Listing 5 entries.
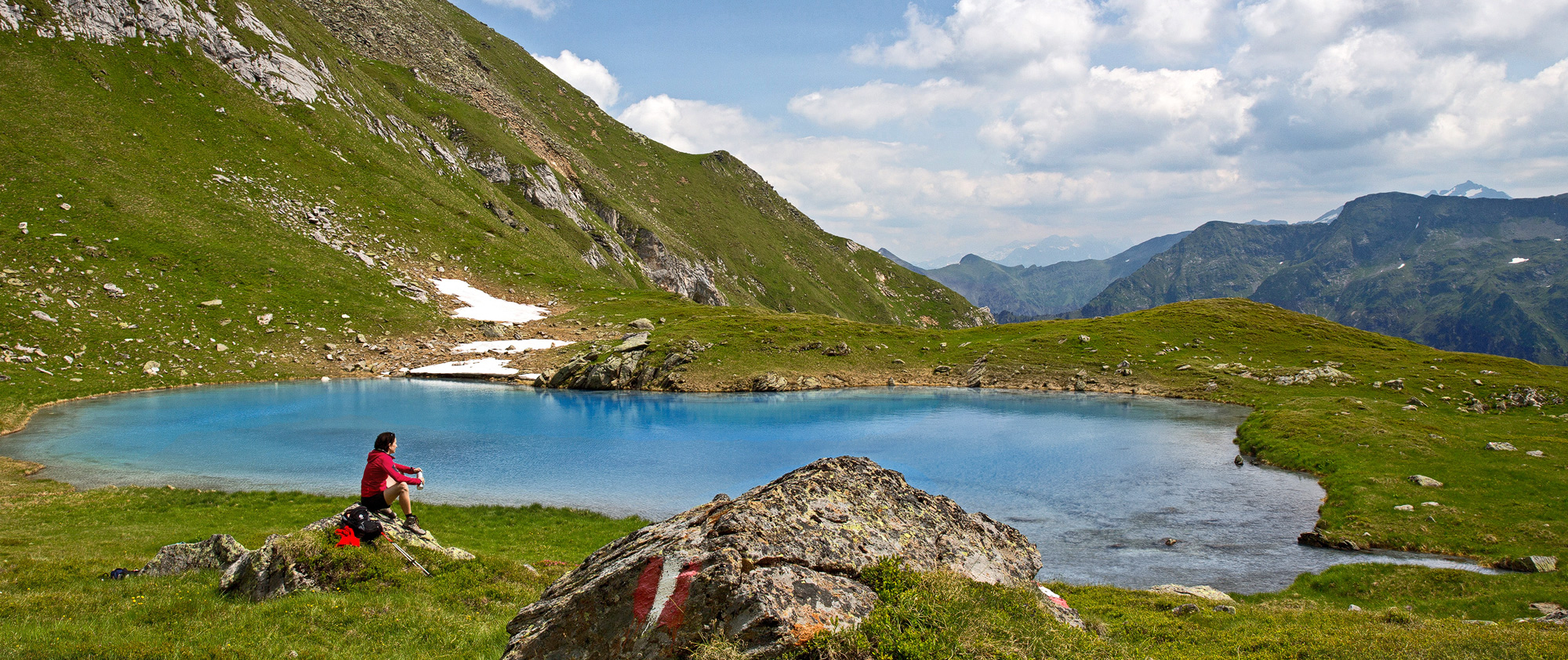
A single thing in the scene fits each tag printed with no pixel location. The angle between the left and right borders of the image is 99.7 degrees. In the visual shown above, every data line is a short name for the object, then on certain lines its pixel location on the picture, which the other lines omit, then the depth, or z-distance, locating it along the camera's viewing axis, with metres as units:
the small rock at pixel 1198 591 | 18.20
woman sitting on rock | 15.77
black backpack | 14.23
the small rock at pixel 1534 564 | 20.81
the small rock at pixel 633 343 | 76.31
